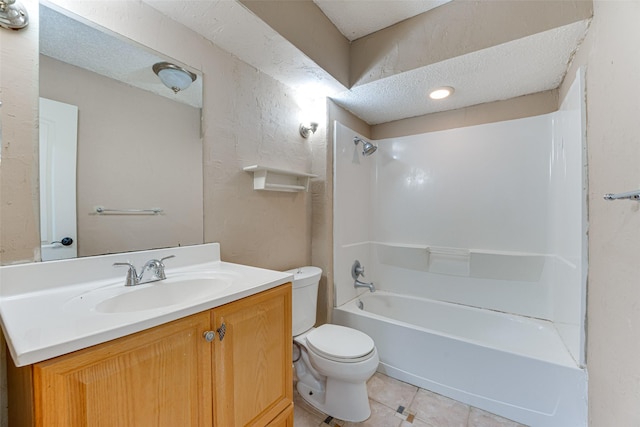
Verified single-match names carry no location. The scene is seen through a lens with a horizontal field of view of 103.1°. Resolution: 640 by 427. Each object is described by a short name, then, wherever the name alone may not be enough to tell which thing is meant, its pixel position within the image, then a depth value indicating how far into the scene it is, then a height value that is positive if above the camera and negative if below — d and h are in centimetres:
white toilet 141 -85
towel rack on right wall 77 +5
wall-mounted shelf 159 +23
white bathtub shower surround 143 -33
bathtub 137 -94
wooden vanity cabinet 54 -44
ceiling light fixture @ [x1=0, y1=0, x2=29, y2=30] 82 +65
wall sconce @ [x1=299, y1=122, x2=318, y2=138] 198 +66
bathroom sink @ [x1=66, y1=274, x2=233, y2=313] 84 -31
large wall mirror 93 +30
